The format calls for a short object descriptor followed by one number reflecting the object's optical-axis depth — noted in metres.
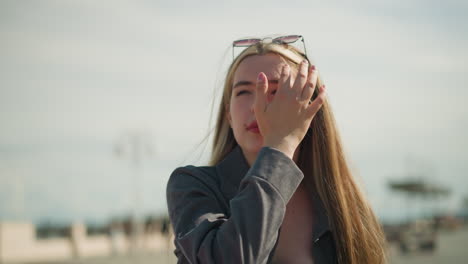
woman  1.75
